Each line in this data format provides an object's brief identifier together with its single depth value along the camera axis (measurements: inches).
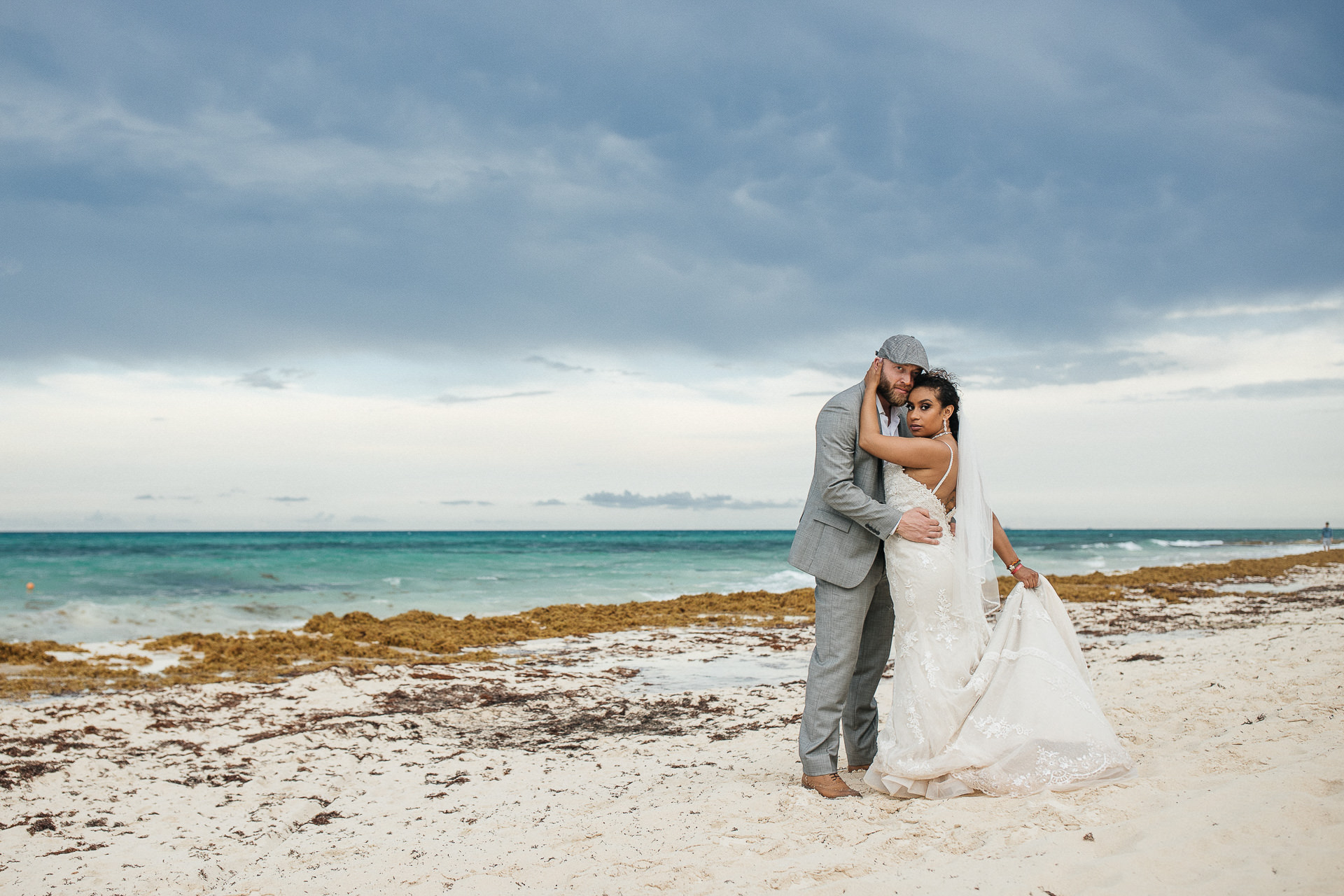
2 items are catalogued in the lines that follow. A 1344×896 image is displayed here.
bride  126.6
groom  138.2
